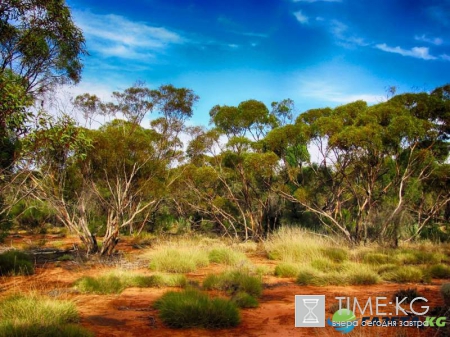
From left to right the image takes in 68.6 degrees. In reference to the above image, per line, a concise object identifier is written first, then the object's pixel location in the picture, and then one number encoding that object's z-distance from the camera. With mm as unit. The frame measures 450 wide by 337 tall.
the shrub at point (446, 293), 5250
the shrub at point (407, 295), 6250
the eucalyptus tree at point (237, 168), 17359
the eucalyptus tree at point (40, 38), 6379
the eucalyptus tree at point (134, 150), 12953
